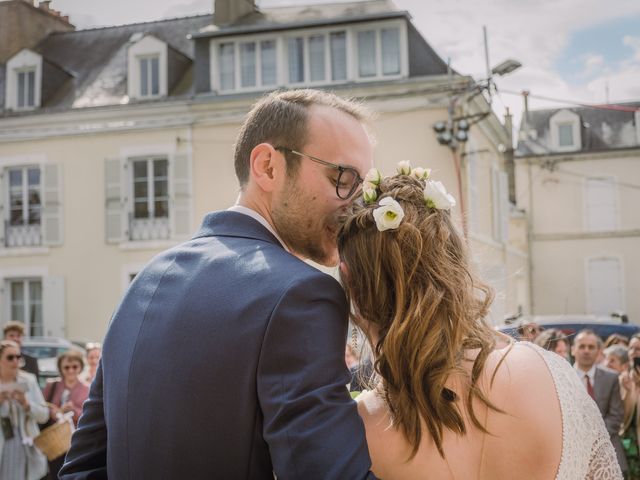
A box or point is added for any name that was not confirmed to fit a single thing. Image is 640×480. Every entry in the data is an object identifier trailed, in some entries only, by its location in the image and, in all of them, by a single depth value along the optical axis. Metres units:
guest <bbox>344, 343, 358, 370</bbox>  8.22
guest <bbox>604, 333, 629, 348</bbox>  9.47
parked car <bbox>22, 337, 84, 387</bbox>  12.40
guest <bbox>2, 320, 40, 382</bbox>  8.95
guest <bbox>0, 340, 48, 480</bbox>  6.17
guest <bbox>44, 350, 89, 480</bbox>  6.98
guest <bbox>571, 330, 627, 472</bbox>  6.49
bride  1.88
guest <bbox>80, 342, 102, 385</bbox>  8.62
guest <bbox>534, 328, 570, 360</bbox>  8.80
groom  1.62
